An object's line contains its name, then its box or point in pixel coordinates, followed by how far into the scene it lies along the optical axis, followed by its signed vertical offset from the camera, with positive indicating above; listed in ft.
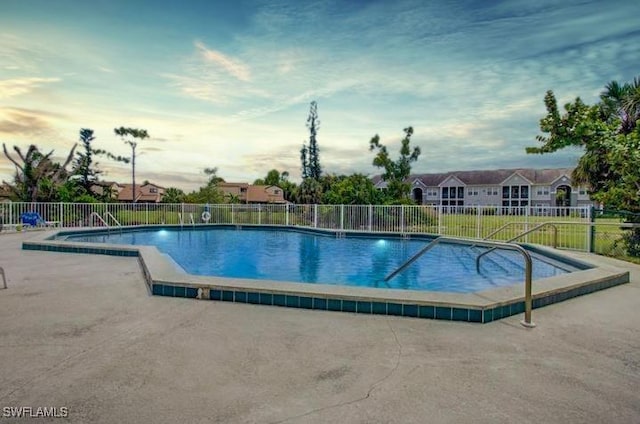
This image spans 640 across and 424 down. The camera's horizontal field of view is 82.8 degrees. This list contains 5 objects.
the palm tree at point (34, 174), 76.18 +6.63
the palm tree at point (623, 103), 38.75 +11.48
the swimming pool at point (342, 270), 13.60 -4.52
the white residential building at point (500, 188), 165.64 +7.77
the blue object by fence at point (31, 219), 50.47 -2.14
